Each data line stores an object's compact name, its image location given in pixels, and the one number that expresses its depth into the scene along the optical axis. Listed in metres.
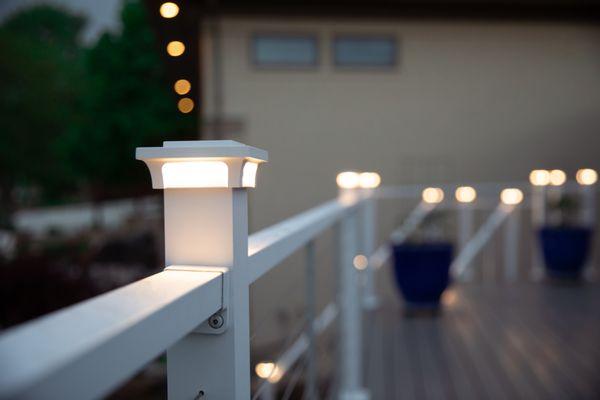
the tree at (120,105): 11.93
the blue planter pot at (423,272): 3.40
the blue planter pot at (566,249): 4.31
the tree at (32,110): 14.06
